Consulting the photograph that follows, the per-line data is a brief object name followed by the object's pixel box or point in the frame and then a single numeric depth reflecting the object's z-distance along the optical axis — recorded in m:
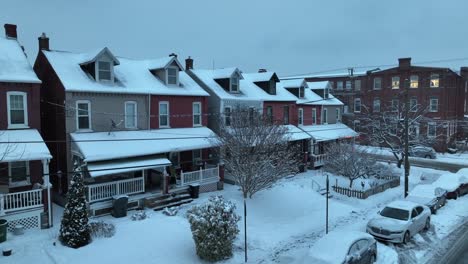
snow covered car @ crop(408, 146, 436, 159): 40.20
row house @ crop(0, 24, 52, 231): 15.07
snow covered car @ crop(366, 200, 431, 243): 15.04
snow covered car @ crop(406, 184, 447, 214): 19.74
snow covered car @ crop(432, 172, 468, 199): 23.20
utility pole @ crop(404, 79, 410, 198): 21.55
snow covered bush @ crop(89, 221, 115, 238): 14.41
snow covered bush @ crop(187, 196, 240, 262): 12.58
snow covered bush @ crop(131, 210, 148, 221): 16.50
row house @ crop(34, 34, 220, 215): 18.19
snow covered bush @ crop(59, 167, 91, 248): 13.32
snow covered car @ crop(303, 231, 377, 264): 11.30
